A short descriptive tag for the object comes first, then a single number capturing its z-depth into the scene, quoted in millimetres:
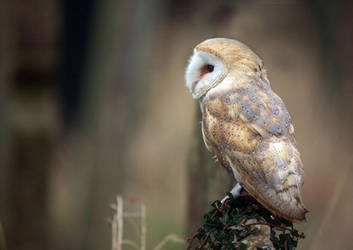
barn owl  7497
